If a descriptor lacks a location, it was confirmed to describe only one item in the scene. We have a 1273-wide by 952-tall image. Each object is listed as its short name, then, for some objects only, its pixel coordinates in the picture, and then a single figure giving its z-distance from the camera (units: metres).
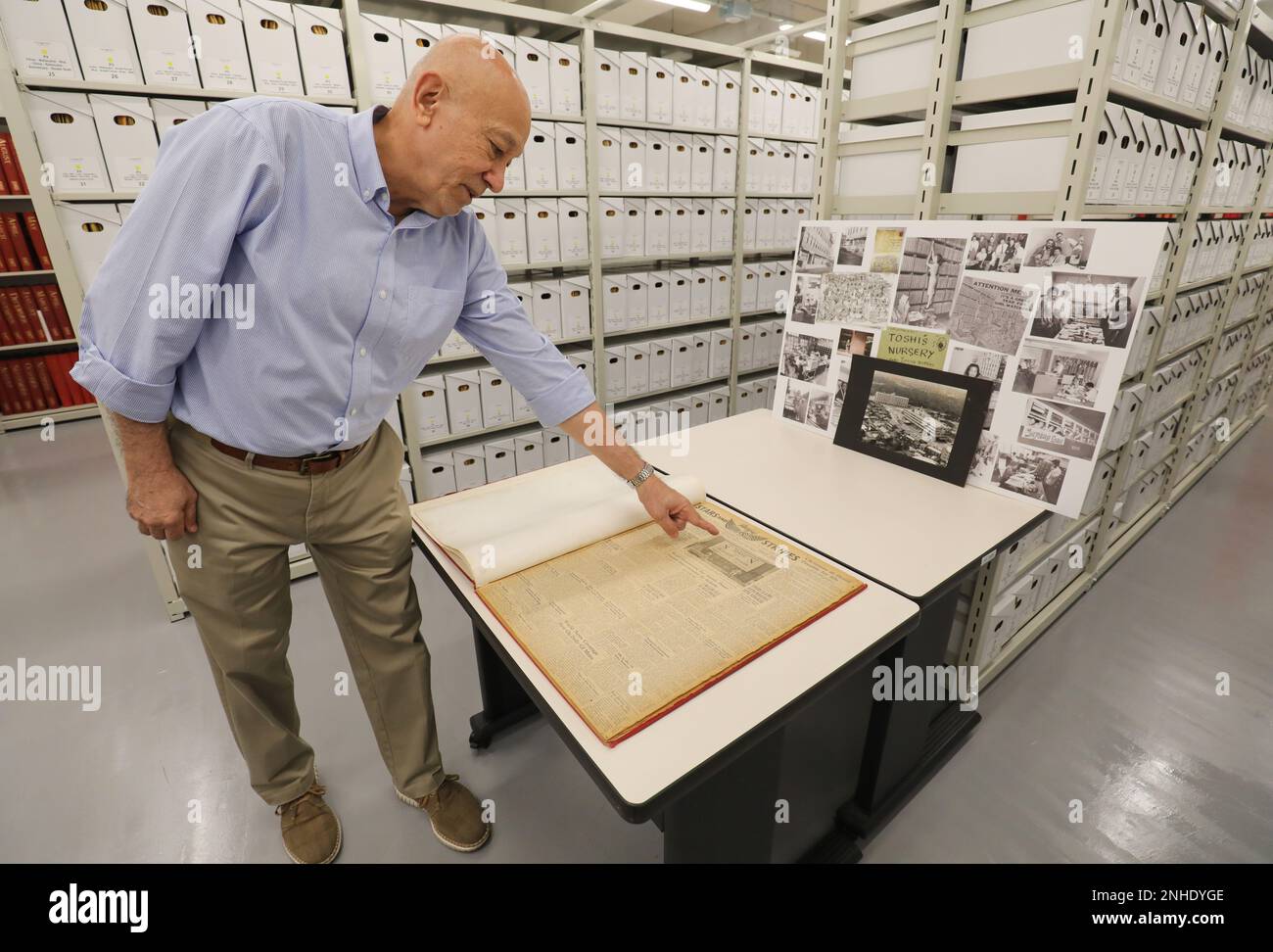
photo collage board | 1.15
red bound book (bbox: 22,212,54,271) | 4.05
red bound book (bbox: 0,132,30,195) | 3.82
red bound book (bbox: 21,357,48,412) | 4.27
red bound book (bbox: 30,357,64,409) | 4.31
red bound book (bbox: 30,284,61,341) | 4.18
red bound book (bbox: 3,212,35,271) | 3.96
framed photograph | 1.33
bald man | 0.84
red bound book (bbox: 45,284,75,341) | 4.23
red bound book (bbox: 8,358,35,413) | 4.23
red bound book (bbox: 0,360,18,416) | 4.21
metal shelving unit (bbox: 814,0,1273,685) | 1.27
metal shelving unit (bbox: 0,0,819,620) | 1.74
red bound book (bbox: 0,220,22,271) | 3.96
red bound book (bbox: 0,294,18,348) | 4.10
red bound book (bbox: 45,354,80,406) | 4.34
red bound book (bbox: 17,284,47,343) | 4.14
